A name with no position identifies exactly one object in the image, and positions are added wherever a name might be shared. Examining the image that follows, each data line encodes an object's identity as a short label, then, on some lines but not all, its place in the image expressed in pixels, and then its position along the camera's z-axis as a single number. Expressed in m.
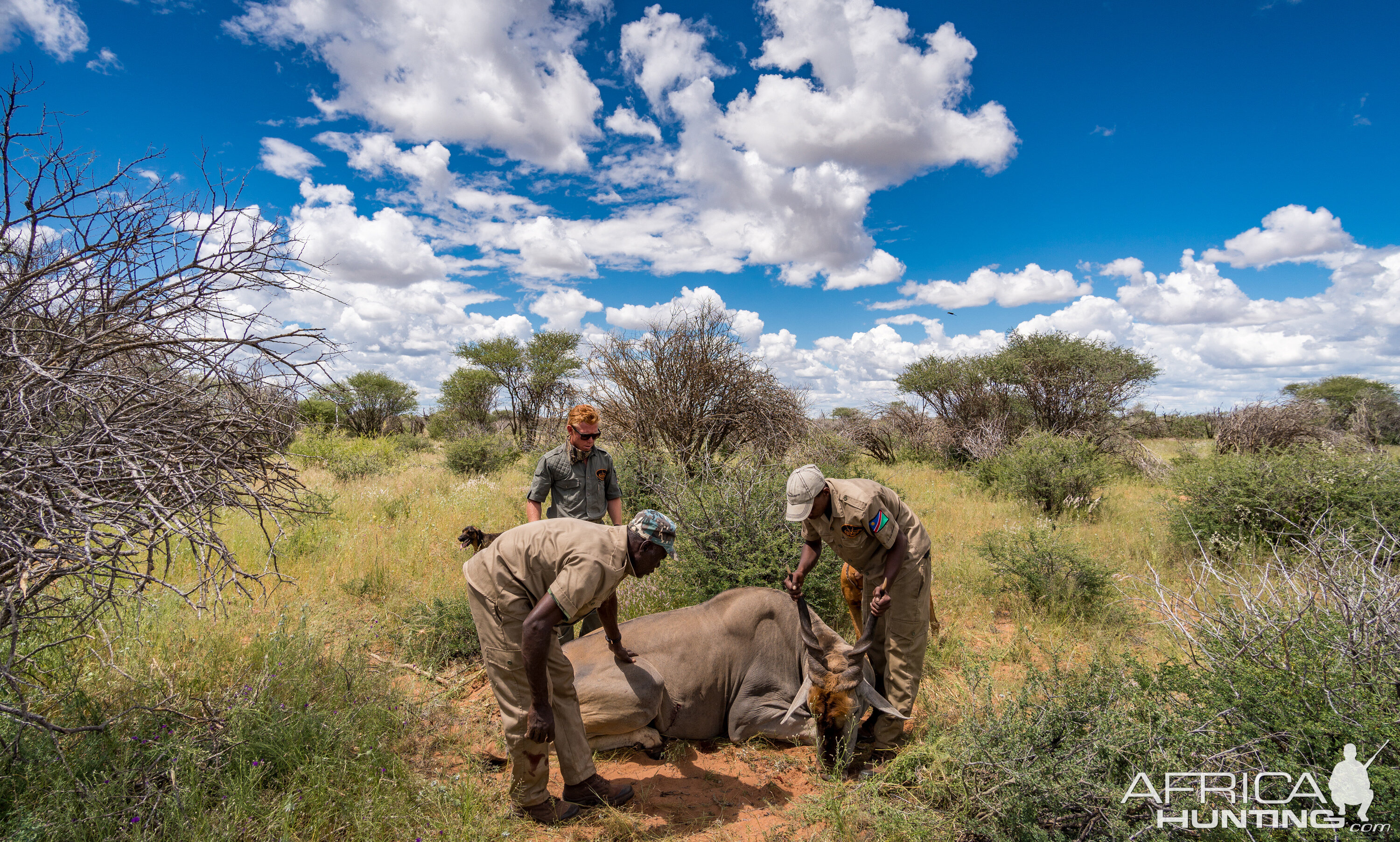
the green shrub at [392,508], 9.53
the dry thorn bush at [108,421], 2.43
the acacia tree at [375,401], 28.62
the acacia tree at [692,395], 10.89
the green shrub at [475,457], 15.38
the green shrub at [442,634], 5.29
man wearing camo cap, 3.09
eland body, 3.90
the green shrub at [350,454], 13.75
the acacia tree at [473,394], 25.67
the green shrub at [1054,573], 6.35
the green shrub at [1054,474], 10.48
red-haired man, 5.29
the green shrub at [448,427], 24.08
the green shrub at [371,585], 6.48
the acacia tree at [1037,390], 17.05
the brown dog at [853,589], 4.84
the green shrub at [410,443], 21.37
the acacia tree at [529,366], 23.92
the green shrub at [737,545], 5.70
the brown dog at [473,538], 4.22
